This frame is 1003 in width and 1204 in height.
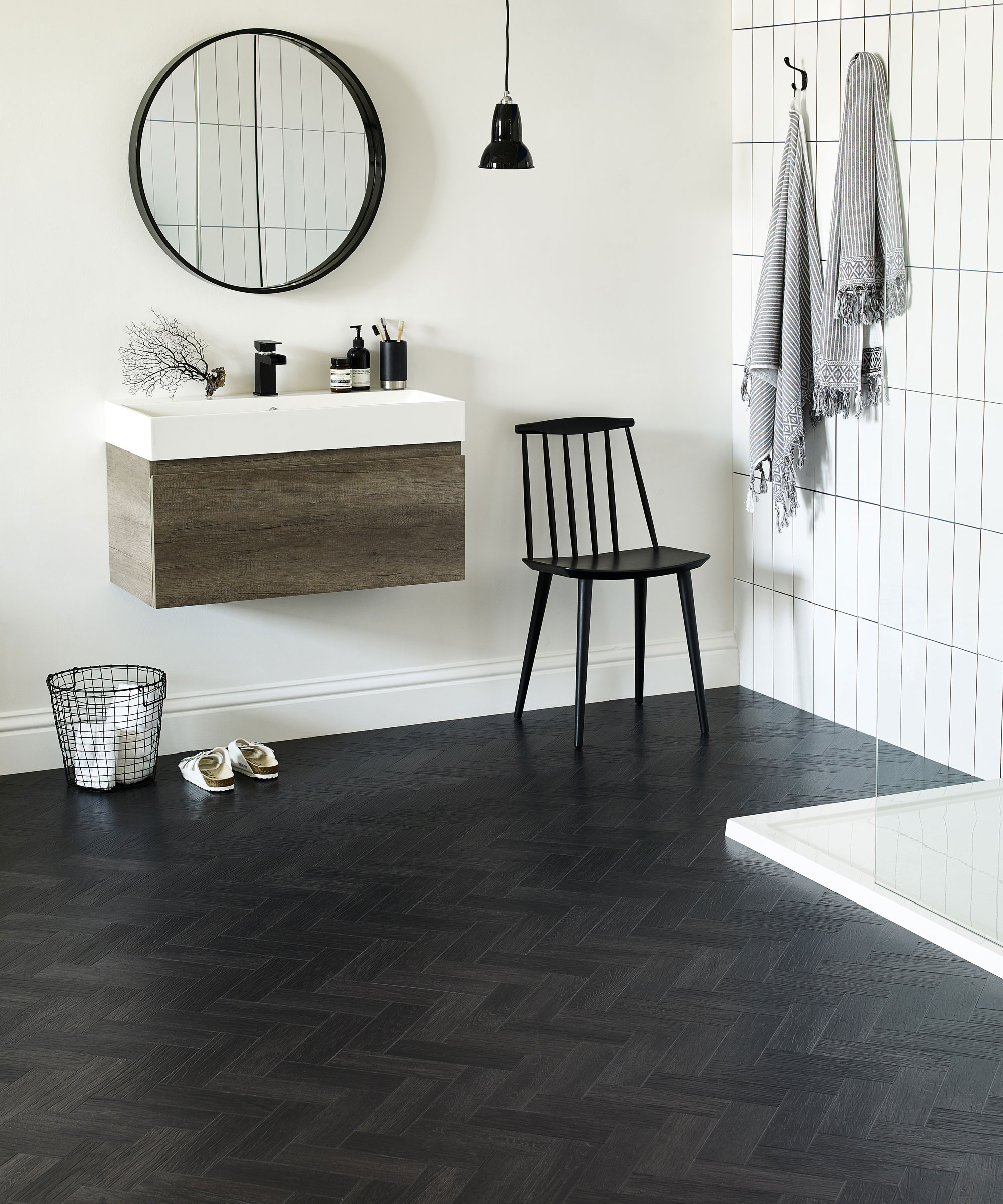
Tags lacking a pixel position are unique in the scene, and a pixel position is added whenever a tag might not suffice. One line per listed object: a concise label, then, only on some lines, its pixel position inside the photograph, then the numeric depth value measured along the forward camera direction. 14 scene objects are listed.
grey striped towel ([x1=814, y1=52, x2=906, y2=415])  3.71
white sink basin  3.79
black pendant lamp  4.06
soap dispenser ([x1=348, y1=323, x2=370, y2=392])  4.34
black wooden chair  4.30
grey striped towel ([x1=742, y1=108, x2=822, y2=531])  4.36
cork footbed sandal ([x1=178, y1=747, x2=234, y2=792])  4.01
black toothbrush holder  4.35
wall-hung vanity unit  3.82
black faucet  4.21
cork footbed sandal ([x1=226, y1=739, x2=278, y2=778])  4.10
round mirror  4.05
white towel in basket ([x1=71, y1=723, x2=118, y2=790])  3.97
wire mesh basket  3.98
